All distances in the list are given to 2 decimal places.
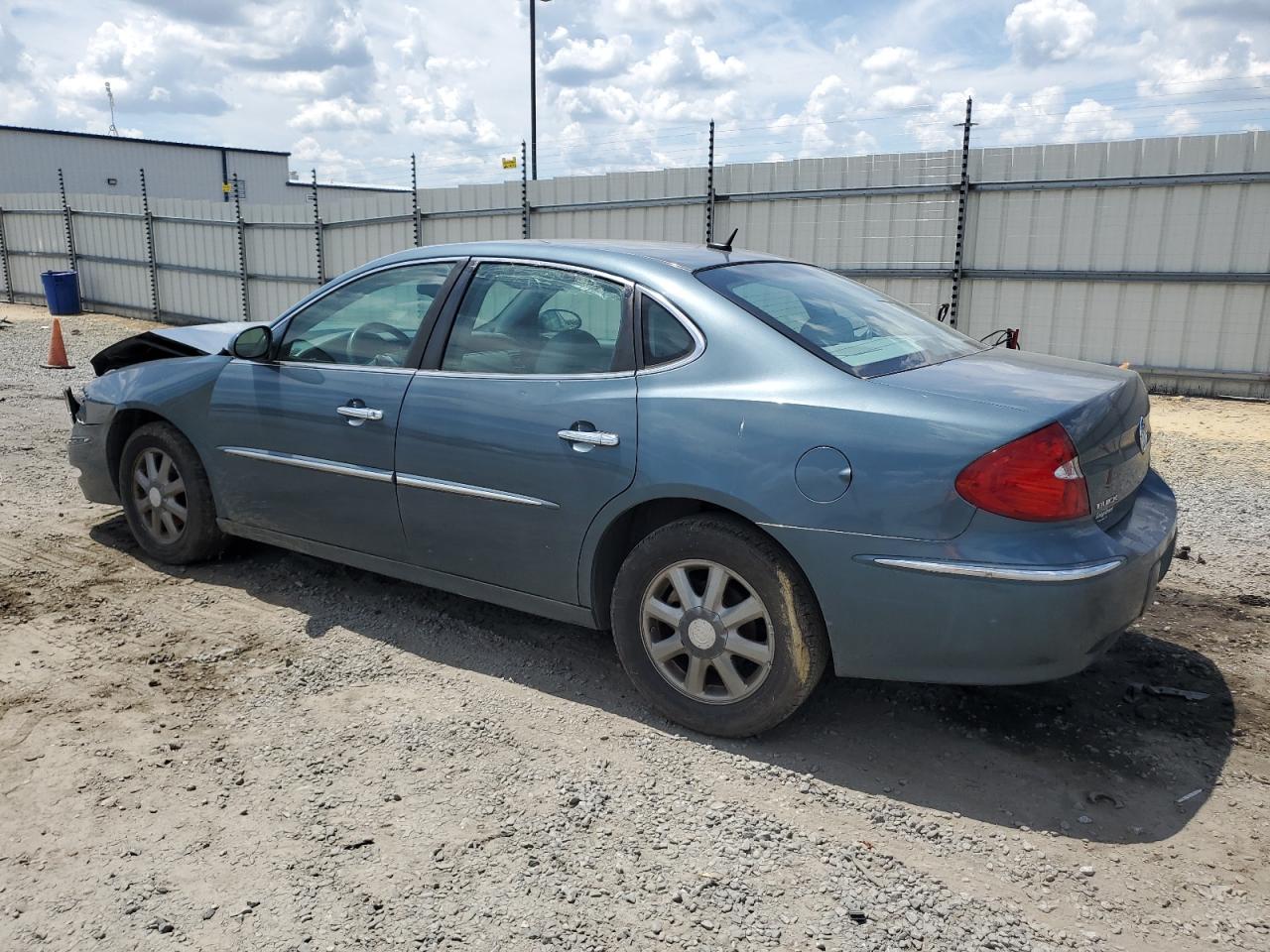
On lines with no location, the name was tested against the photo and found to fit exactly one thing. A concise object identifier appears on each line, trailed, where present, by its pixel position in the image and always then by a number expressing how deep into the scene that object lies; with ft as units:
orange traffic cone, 43.52
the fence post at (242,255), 60.85
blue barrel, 69.87
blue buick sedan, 9.46
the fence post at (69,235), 73.72
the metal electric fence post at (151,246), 67.00
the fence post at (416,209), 51.03
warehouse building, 107.96
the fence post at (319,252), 57.00
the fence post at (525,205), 47.10
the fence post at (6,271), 80.01
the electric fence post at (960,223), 36.14
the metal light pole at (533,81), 79.41
